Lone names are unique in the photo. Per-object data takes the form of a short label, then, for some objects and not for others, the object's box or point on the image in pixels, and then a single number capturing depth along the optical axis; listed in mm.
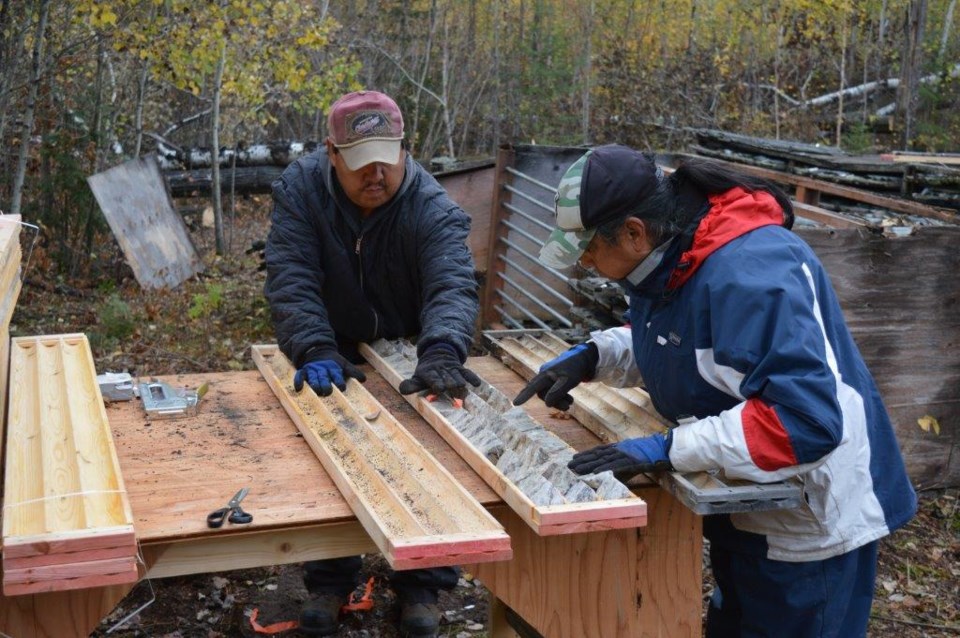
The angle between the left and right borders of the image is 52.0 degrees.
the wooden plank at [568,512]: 2373
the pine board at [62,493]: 2170
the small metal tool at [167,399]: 3370
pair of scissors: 2496
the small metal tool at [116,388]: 3516
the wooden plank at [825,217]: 5469
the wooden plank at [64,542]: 2152
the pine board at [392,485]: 2266
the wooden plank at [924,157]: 8281
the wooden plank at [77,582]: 2145
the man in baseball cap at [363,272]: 3666
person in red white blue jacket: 2395
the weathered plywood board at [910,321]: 5004
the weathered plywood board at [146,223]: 10398
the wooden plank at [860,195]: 6414
